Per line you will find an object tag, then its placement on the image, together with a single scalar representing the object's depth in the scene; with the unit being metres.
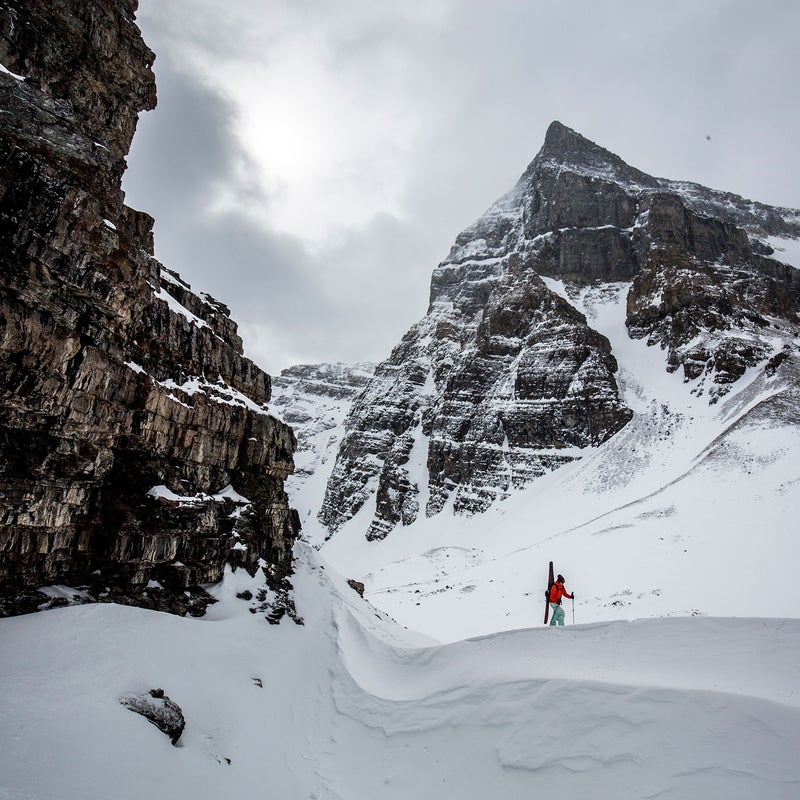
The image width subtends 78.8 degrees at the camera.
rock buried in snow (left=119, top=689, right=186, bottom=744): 8.89
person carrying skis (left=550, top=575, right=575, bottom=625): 14.07
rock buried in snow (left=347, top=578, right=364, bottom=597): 30.69
